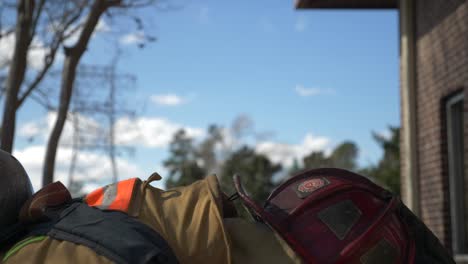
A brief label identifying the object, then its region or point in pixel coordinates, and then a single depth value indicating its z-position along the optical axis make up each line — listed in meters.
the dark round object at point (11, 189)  2.13
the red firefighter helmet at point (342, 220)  2.10
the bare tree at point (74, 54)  6.77
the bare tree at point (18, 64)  5.25
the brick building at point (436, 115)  7.85
